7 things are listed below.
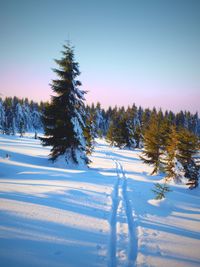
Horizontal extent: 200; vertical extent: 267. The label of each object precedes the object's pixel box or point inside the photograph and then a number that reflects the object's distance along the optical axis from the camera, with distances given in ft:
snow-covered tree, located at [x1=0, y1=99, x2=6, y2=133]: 229.78
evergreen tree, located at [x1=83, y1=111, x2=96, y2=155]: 78.48
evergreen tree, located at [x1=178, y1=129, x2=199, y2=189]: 60.44
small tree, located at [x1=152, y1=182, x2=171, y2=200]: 30.25
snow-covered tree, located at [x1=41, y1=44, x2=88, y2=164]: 59.57
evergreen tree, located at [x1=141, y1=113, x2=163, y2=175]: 77.61
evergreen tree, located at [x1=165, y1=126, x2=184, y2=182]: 57.00
